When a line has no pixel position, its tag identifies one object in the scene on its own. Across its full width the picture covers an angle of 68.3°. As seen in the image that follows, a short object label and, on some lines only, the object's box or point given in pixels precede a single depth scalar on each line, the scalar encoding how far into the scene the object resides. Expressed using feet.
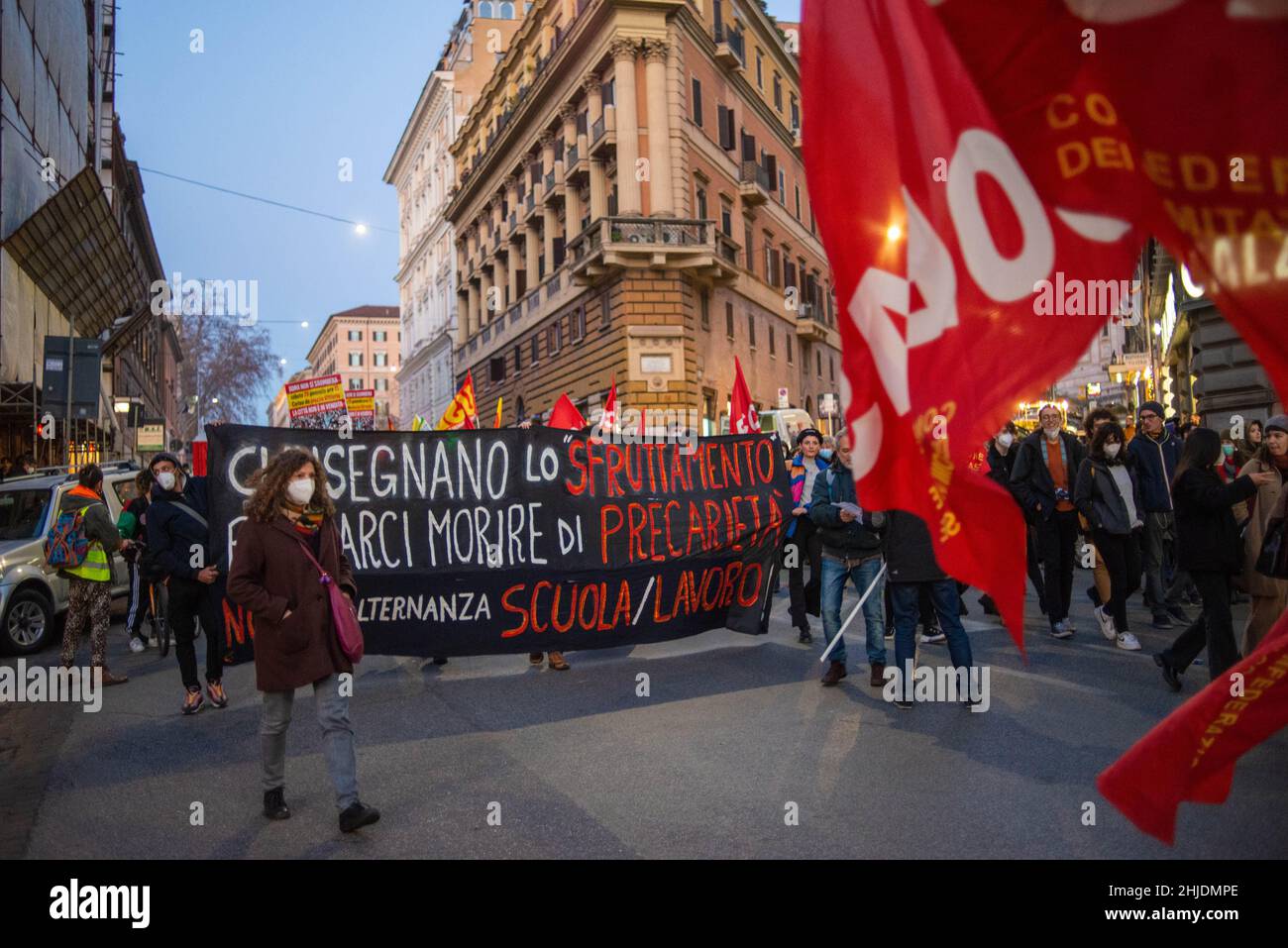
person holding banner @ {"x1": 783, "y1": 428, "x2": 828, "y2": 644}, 31.14
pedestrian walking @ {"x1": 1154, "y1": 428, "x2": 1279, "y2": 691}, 20.04
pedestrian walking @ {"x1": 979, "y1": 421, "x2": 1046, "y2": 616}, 32.08
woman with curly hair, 14.90
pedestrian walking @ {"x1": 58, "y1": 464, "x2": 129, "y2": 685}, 26.94
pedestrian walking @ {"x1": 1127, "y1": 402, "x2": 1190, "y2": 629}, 30.27
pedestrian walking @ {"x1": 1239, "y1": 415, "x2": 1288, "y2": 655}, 18.79
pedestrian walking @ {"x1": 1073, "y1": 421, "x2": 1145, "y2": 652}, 27.45
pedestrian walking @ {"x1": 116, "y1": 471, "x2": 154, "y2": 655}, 32.78
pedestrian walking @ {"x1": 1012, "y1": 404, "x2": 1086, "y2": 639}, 29.12
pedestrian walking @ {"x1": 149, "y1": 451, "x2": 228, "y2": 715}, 23.52
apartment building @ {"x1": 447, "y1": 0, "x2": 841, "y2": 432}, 98.73
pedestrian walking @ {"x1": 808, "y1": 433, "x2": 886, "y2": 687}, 23.89
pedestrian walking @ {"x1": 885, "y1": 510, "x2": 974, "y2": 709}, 21.48
